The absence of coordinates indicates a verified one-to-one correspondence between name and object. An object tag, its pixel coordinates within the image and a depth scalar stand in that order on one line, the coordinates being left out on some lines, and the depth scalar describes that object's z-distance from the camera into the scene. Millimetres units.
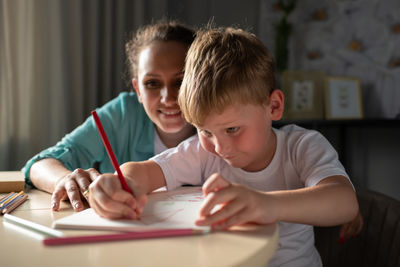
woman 1223
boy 673
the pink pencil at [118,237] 509
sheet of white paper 576
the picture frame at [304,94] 3104
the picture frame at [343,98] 2930
